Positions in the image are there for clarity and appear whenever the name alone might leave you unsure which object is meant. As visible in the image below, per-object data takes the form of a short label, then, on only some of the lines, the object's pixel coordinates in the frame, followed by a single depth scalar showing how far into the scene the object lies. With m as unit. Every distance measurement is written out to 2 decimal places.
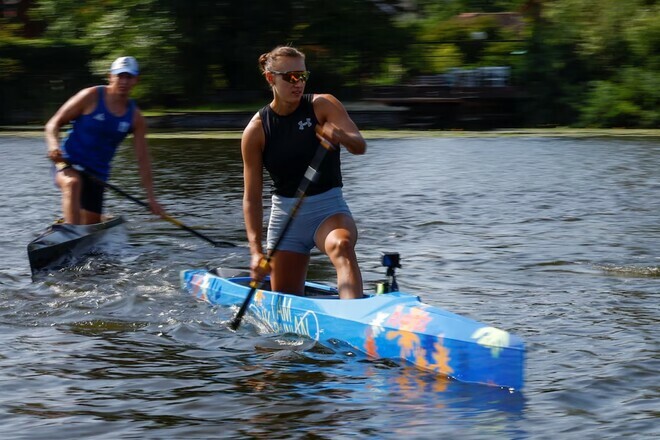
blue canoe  13.37
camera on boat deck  15.25
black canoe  21.19
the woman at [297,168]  15.20
